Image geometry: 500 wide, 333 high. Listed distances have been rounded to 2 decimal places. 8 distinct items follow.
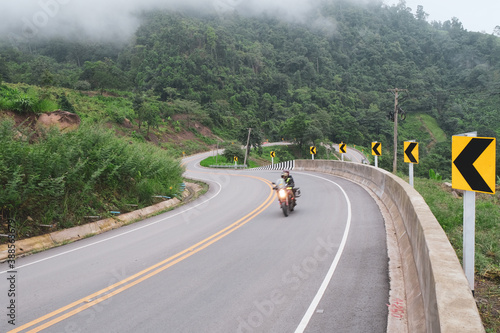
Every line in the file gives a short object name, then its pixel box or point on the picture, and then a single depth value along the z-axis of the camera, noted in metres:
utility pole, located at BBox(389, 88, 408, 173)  31.08
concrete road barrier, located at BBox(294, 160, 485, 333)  3.07
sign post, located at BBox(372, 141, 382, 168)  18.81
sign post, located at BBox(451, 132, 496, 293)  4.46
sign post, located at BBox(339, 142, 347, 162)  27.56
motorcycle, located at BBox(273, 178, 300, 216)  12.53
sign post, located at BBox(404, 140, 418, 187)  11.95
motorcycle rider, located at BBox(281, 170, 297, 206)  13.45
